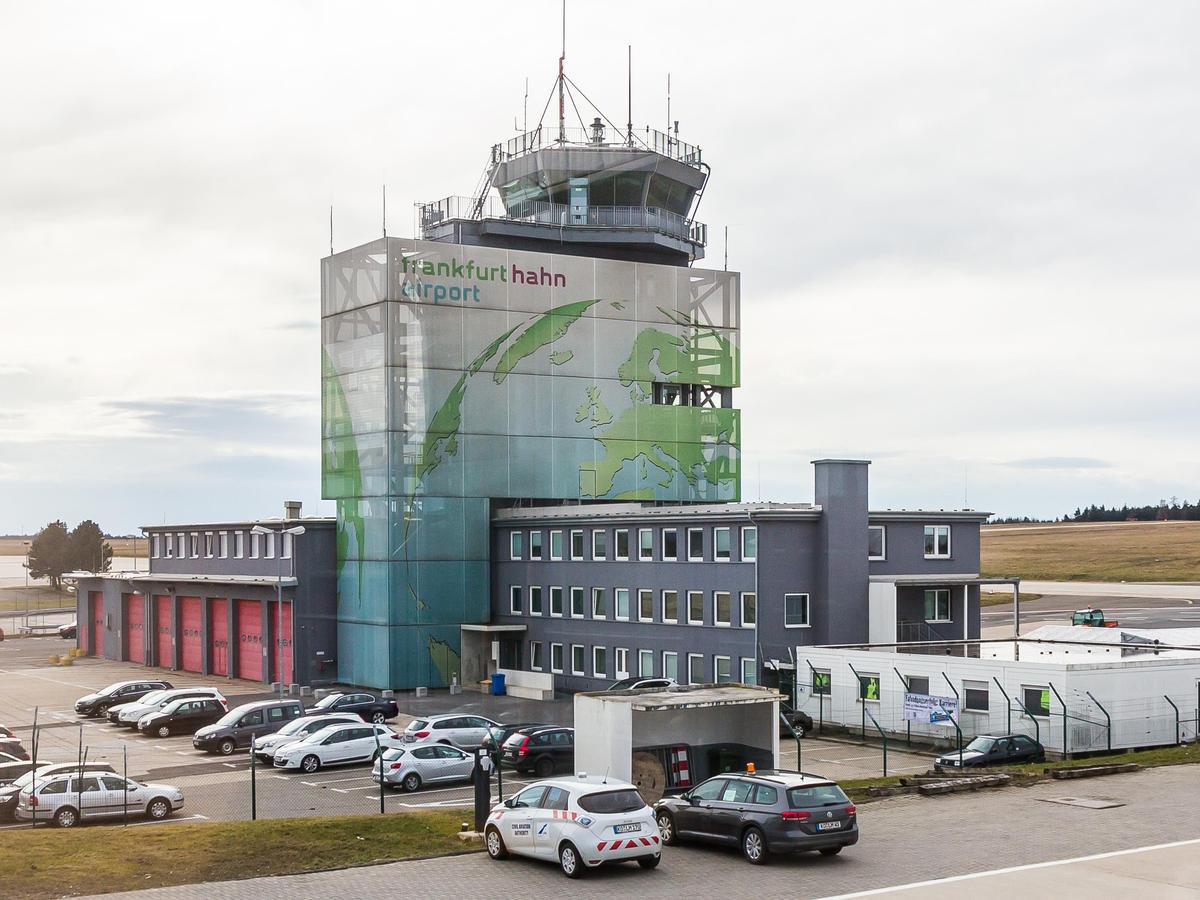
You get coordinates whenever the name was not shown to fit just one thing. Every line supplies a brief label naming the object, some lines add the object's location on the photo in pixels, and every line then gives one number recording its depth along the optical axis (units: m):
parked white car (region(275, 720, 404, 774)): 44.06
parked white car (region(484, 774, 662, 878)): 24.17
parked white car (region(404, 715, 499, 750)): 46.56
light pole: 65.00
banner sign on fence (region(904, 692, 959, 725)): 44.46
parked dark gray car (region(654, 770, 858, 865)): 25.16
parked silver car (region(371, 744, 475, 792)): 40.06
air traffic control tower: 69.81
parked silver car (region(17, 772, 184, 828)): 34.25
